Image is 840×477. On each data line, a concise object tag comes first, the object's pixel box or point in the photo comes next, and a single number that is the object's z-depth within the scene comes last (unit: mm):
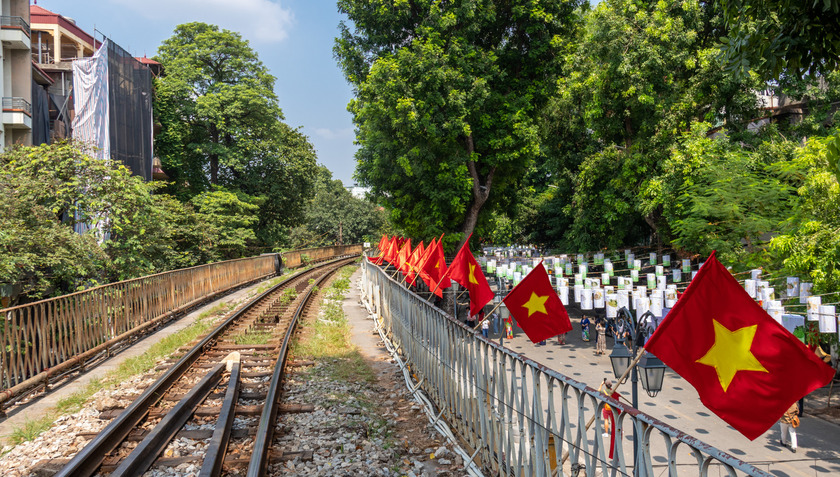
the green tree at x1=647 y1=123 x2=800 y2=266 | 15453
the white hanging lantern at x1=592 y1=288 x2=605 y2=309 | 16297
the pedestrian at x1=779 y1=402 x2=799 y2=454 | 10656
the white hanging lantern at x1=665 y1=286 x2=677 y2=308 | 14181
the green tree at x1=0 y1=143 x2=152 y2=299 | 11109
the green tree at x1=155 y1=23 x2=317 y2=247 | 36000
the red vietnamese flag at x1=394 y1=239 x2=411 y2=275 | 17383
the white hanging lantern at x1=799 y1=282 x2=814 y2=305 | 11224
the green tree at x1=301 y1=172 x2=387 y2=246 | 71688
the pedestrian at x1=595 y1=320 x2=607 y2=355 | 19367
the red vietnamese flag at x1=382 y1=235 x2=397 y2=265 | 22675
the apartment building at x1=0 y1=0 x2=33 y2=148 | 22641
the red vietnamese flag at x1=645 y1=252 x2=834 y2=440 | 3355
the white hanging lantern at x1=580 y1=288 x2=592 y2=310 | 16906
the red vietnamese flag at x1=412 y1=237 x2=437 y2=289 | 12030
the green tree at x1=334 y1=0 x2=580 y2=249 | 18844
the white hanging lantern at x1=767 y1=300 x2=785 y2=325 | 11227
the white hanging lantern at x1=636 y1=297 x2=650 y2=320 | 14555
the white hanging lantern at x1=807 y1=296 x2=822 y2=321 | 10336
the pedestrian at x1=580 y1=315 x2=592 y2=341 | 21516
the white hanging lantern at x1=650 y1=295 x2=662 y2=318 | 13905
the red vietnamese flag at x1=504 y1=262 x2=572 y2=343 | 6379
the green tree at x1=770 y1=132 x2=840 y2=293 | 10367
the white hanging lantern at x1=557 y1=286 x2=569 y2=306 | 16270
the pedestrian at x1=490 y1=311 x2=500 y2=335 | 23125
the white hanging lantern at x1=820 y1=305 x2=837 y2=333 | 10078
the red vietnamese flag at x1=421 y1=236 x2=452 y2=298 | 11344
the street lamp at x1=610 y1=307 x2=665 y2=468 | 6352
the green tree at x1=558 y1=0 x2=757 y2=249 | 18656
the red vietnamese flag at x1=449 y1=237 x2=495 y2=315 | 8531
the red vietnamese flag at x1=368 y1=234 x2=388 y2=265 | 28898
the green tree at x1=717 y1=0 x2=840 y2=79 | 5719
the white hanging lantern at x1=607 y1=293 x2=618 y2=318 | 15737
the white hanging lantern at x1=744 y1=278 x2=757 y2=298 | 12227
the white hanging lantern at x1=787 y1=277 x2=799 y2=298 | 11648
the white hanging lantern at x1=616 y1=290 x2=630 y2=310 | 14691
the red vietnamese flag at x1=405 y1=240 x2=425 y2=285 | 15172
